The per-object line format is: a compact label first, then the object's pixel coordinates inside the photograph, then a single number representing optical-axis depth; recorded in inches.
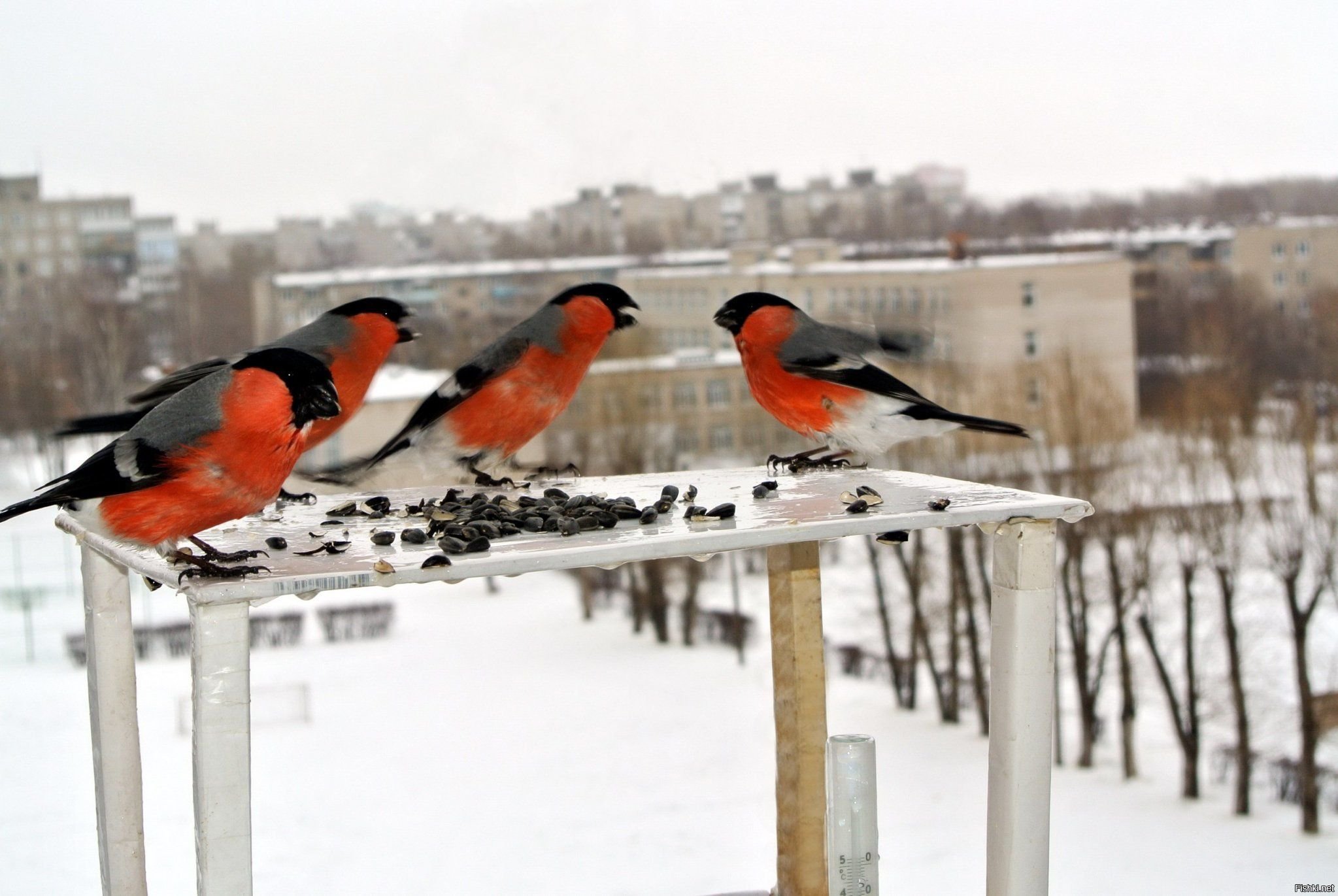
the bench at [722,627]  532.7
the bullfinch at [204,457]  60.7
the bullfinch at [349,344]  88.0
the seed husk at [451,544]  58.8
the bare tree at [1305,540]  370.3
